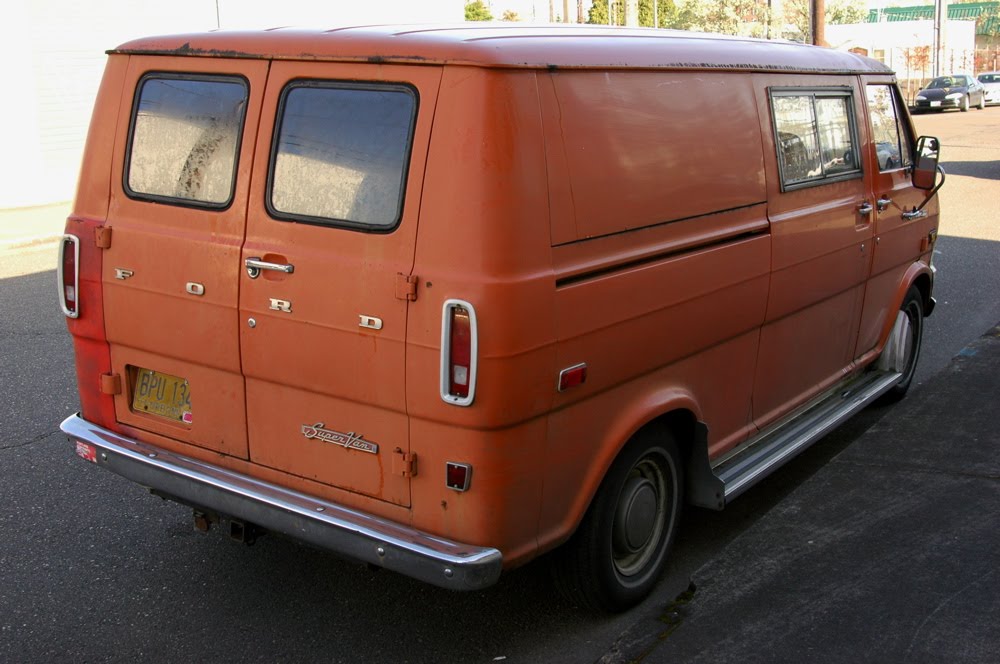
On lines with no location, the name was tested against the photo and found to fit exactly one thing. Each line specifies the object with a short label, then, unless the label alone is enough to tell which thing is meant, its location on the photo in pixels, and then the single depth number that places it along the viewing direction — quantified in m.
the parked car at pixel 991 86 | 46.38
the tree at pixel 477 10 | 53.21
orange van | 3.46
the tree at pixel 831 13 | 49.91
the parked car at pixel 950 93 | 42.88
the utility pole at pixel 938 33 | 55.62
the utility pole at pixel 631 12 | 25.20
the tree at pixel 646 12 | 65.25
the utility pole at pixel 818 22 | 23.94
